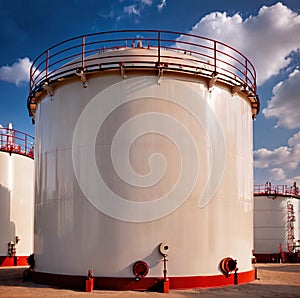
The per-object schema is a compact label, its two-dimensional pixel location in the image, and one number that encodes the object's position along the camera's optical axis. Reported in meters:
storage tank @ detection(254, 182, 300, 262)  27.65
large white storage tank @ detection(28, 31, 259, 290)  11.73
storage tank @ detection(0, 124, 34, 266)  21.44
